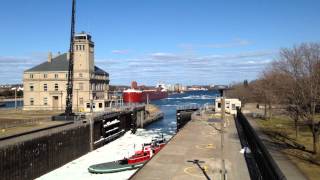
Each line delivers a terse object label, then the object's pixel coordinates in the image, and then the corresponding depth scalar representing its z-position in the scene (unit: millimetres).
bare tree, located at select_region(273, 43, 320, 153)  25027
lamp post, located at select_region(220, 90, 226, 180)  13102
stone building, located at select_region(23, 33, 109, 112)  61199
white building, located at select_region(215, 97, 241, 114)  52939
